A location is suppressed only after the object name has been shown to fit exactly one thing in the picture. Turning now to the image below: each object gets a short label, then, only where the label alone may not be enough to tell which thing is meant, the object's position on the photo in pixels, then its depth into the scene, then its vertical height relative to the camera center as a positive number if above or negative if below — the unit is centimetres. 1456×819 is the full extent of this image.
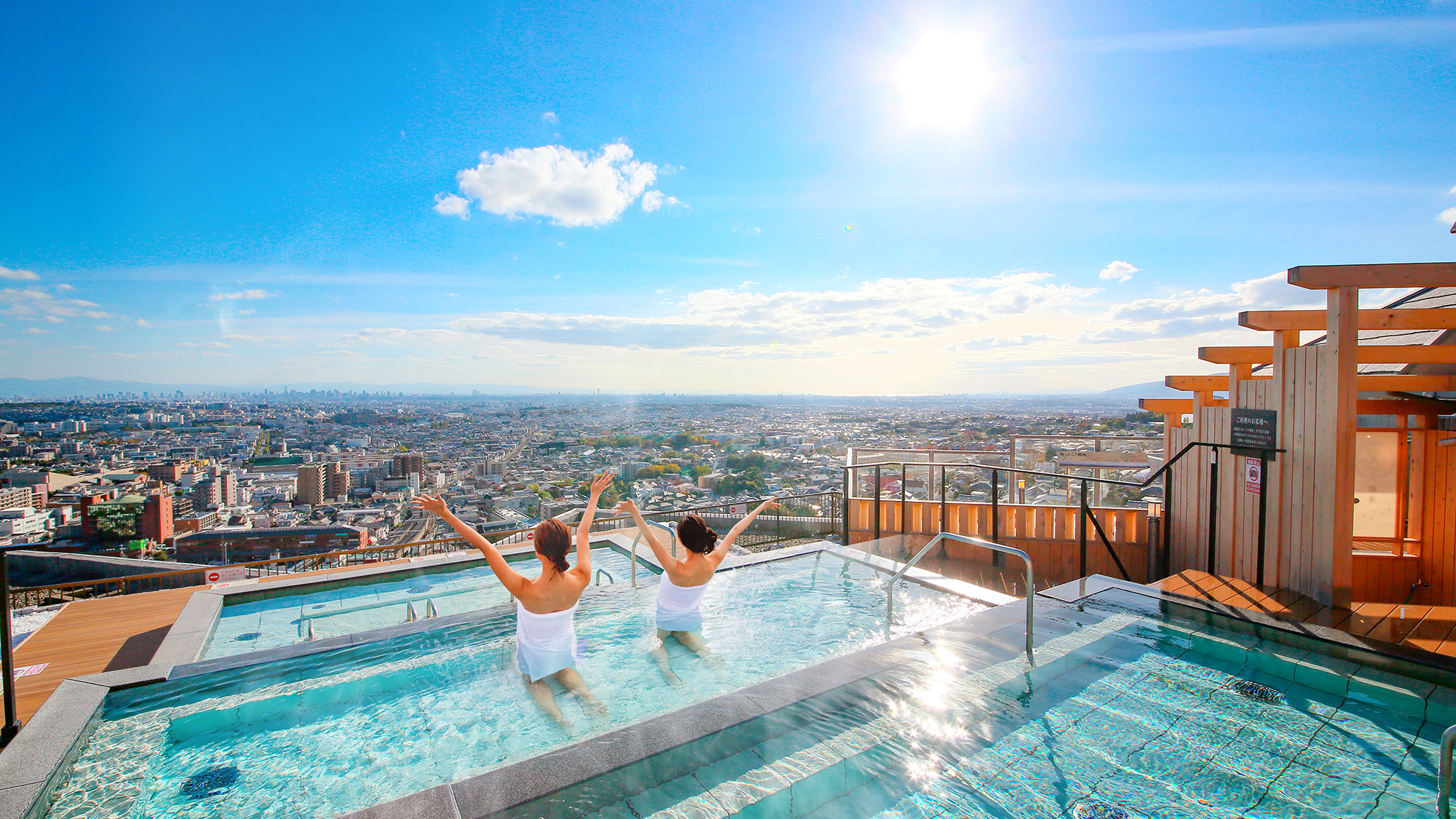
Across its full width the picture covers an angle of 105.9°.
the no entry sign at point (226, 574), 724 -242
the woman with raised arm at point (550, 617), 348 -144
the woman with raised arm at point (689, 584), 437 -152
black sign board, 477 -32
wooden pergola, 411 -54
